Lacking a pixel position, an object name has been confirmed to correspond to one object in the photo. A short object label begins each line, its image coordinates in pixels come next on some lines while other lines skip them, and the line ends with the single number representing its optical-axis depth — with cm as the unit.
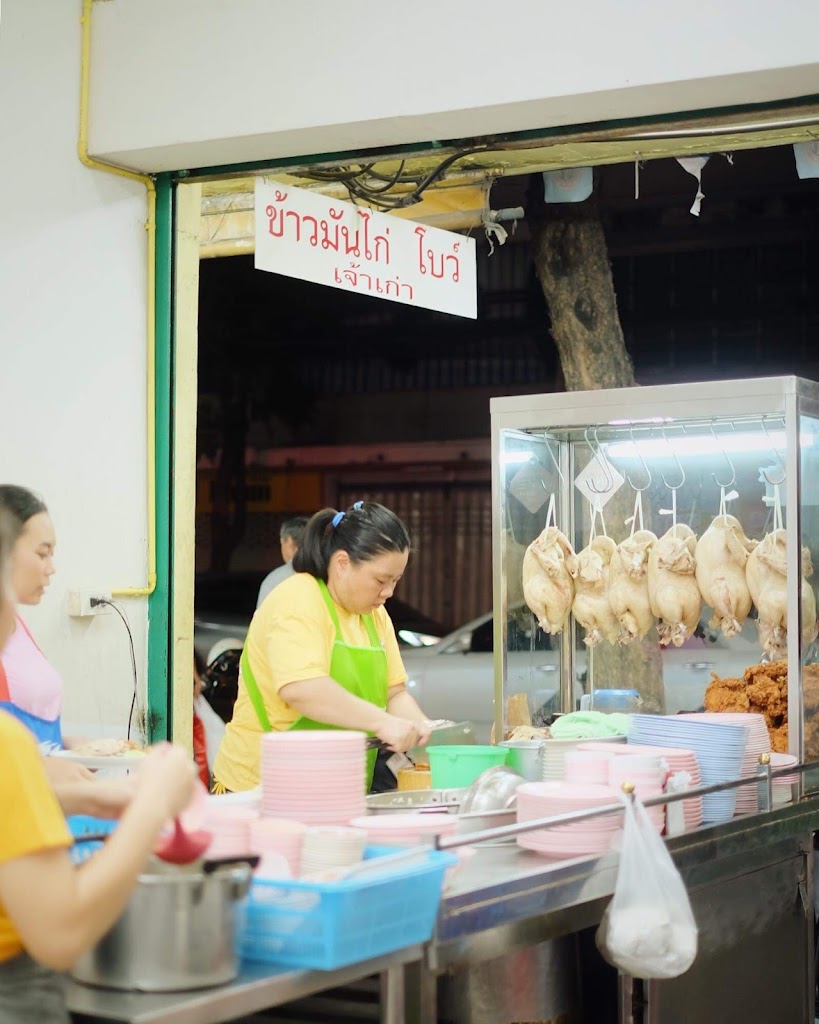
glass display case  406
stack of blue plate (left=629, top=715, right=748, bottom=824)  344
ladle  202
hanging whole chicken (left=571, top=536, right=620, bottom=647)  448
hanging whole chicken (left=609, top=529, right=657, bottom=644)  439
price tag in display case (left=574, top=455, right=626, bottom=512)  461
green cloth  376
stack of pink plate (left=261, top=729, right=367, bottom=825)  259
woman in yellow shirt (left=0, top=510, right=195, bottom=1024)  176
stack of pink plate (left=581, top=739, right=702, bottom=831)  331
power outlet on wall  463
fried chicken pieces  407
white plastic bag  266
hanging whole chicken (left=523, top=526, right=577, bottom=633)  452
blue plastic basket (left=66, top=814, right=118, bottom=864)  233
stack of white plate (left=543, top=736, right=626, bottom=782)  346
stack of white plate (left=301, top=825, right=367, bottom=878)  232
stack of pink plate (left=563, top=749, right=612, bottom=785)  322
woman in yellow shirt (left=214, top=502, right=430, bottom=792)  361
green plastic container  339
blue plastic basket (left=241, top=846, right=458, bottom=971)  212
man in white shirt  745
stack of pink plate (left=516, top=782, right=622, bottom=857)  292
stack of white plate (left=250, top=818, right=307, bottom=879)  235
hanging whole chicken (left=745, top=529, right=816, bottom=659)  403
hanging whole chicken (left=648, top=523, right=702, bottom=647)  430
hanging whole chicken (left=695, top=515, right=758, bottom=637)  420
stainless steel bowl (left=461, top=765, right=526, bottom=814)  309
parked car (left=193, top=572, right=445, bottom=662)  992
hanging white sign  438
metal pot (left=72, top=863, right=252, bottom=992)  197
